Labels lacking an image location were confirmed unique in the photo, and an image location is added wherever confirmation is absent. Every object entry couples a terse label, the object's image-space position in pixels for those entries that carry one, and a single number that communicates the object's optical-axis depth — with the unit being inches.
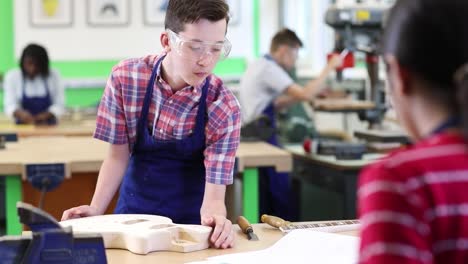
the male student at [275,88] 208.1
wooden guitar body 71.2
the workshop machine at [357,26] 183.3
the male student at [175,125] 83.2
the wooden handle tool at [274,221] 81.7
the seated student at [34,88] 252.8
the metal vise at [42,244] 59.4
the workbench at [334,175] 175.8
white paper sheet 67.7
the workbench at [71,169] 134.9
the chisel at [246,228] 78.3
